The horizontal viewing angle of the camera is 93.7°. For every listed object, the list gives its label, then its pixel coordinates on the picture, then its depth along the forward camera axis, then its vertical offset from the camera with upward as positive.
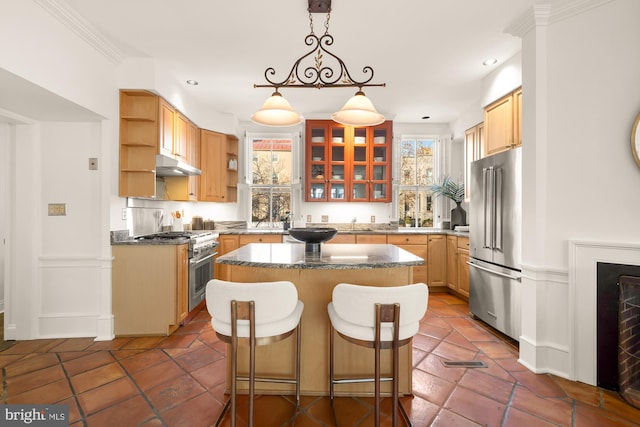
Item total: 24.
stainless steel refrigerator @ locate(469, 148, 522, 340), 2.75 -0.26
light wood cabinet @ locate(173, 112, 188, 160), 3.67 +0.97
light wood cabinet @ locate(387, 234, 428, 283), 4.46 -0.45
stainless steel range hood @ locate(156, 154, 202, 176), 3.16 +0.53
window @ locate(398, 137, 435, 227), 5.33 +0.61
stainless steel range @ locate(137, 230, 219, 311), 3.32 -0.52
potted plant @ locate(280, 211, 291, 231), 5.03 -0.10
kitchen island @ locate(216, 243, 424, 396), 2.03 -0.89
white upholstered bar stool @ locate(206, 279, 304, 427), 1.54 -0.52
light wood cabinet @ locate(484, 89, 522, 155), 2.98 +0.97
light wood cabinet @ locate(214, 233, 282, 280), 4.47 -0.39
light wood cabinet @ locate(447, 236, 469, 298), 3.99 -0.71
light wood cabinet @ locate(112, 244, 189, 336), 2.98 -0.76
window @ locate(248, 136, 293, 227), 5.22 +0.63
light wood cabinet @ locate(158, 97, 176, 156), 3.25 +1.00
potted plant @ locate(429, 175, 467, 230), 4.74 +0.30
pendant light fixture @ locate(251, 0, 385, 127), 2.11 +0.76
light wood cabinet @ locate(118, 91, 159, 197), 3.12 +0.77
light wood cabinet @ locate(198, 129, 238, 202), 4.51 +0.73
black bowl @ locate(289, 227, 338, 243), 2.11 -0.14
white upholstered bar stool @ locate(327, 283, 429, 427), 1.52 -0.52
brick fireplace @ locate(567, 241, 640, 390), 2.09 -0.67
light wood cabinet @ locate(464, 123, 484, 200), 4.08 +0.96
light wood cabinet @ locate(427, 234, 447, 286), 4.48 -0.69
